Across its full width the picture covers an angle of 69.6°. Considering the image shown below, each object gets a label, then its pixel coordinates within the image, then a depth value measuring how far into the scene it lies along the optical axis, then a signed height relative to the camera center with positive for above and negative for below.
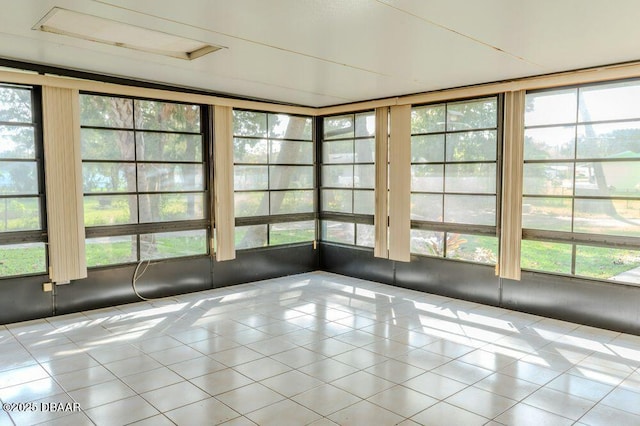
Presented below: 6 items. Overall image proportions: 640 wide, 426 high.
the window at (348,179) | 6.95 +0.13
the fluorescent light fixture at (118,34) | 3.39 +1.27
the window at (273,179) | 6.67 +0.14
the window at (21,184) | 4.73 +0.07
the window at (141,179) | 5.32 +0.13
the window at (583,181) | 4.60 +0.03
